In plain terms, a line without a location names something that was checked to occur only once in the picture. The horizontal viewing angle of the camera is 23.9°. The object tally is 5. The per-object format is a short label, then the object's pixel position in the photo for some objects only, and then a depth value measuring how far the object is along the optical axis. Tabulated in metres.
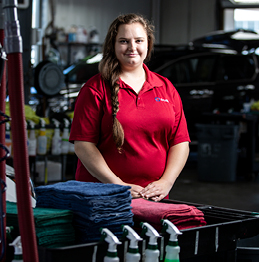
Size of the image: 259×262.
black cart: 1.86
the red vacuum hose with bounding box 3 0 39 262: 1.74
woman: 2.59
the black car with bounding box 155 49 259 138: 9.39
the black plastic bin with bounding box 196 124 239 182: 7.72
